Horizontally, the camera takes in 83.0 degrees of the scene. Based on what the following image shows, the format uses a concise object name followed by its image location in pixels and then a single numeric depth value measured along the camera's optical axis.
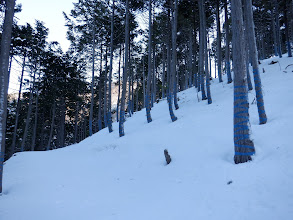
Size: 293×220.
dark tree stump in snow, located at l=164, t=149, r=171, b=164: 5.85
